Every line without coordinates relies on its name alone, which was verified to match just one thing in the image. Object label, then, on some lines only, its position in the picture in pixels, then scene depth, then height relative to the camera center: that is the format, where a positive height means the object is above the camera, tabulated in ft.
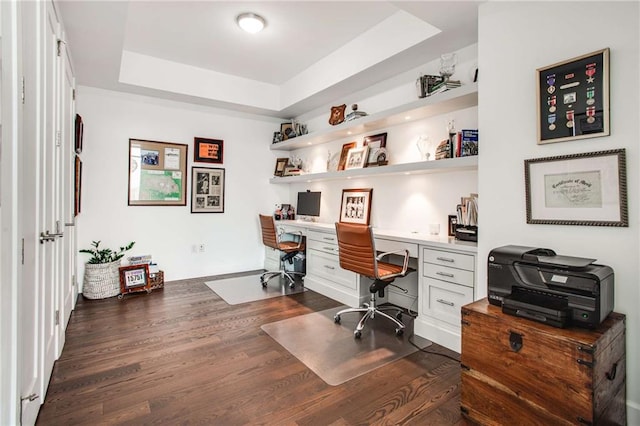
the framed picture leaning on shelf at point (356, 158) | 12.72 +2.24
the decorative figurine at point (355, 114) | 12.44 +3.83
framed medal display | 5.68 +2.13
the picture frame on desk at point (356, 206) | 13.21 +0.32
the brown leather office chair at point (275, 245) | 13.85 -1.37
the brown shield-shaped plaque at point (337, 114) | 13.78 +4.24
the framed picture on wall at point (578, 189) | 5.56 +0.46
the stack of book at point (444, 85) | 9.11 +3.64
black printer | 4.96 -1.20
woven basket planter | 12.12 -2.55
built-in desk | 8.26 -2.00
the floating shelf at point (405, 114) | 8.85 +3.30
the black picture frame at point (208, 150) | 15.46 +3.04
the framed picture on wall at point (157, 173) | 14.11 +1.78
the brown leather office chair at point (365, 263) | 9.06 -1.44
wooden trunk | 4.59 -2.43
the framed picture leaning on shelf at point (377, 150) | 12.10 +2.41
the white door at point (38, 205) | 4.76 +0.14
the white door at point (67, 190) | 8.04 +0.63
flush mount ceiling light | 9.82 +5.88
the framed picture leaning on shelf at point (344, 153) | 13.80 +2.58
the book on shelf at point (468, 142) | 8.70 +1.93
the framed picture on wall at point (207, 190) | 15.55 +1.13
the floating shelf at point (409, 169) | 8.72 +1.46
